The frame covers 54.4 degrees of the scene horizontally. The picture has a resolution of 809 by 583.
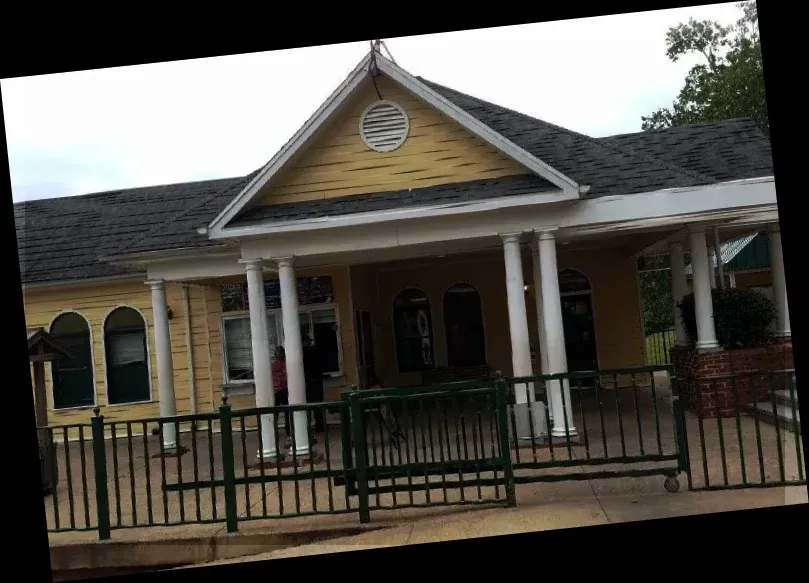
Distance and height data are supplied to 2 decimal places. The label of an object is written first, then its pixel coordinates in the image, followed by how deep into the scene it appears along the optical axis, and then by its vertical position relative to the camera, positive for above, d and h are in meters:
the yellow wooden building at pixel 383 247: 10.77 +1.32
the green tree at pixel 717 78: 31.72 +9.69
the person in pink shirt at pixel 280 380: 13.09 -0.63
